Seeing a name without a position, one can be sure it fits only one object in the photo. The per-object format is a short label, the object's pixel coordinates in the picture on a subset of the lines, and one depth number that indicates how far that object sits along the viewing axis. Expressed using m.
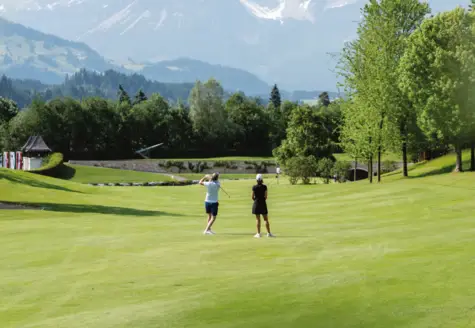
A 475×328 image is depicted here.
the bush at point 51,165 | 96.16
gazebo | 113.31
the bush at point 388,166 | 98.75
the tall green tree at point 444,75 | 54.38
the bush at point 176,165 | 136.88
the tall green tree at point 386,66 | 62.91
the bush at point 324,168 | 84.19
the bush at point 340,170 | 84.56
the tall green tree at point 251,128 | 172.73
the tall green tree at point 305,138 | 91.88
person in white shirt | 25.86
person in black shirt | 24.86
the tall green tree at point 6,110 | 184.43
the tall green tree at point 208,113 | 165.00
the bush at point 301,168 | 80.50
